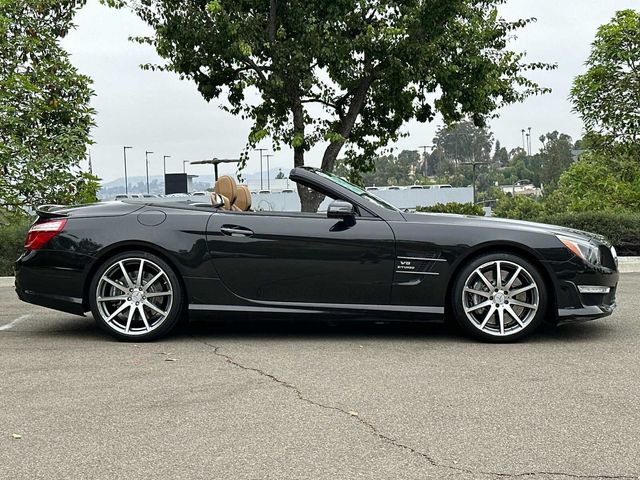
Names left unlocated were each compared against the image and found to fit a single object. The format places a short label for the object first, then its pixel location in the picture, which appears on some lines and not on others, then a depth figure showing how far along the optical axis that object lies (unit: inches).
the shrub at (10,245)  514.9
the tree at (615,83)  977.5
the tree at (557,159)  4564.5
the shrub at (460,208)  965.2
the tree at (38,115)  608.7
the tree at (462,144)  6378.0
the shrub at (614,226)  599.2
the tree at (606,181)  988.6
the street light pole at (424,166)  5760.3
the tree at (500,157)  6786.4
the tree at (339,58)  719.7
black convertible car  264.2
